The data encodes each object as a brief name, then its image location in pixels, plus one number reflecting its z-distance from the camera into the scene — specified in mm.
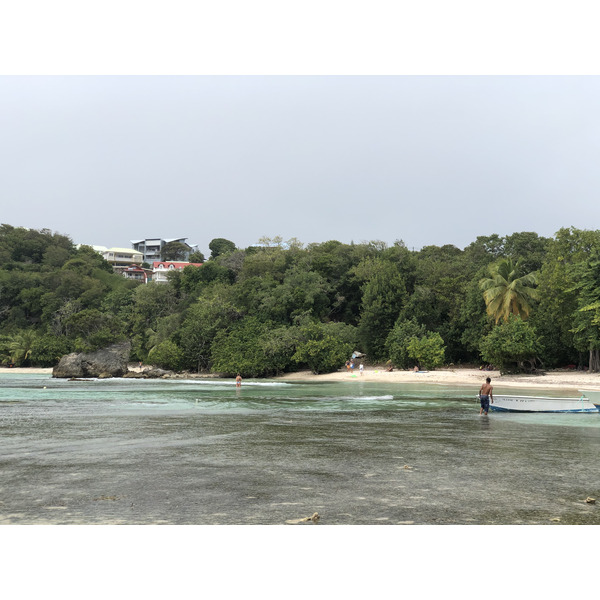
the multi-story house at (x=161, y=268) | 129500
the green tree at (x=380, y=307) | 52688
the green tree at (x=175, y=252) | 152875
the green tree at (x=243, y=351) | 54031
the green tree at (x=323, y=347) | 51625
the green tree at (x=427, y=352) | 47094
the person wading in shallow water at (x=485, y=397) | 21094
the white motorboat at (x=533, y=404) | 22109
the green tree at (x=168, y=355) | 59562
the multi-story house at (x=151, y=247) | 168625
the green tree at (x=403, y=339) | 48625
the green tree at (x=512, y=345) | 40791
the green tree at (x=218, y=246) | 131250
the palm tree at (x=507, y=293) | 43531
